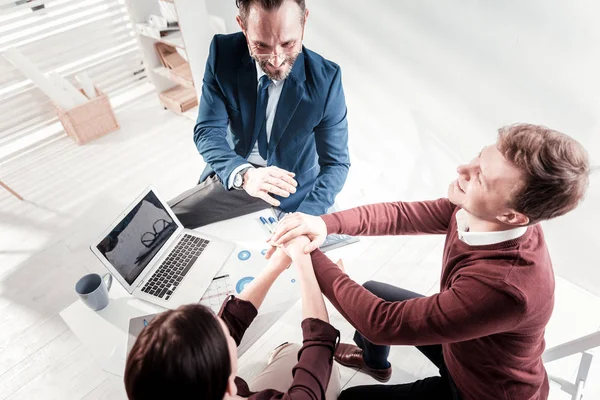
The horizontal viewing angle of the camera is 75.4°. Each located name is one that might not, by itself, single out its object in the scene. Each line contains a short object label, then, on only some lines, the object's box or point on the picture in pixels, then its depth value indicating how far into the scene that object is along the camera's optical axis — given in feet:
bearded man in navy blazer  4.78
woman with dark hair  2.54
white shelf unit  10.77
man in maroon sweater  3.11
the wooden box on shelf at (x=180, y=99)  12.24
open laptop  4.37
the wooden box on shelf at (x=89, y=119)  11.16
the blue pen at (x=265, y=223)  5.31
